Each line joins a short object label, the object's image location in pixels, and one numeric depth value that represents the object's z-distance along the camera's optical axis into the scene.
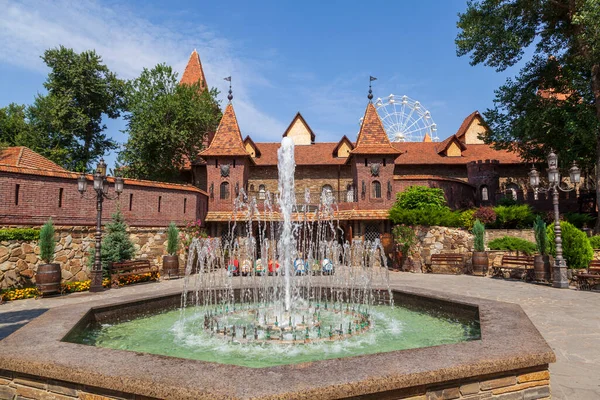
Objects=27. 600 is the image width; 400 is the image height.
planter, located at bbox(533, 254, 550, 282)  12.73
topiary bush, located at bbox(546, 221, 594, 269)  12.62
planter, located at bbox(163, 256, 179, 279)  15.61
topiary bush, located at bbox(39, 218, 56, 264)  10.91
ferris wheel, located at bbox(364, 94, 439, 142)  50.69
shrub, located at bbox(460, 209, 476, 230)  19.30
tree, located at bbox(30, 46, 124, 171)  26.97
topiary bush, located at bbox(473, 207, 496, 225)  19.56
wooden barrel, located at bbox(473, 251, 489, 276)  16.08
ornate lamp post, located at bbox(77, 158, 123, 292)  11.55
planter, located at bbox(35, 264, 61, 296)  10.41
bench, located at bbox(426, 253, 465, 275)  17.11
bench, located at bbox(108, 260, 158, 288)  12.86
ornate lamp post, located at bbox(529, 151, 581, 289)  11.66
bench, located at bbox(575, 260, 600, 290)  11.09
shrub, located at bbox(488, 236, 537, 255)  17.42
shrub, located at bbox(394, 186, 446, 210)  21.23
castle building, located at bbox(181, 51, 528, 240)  23.05
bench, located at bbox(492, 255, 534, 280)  13.76
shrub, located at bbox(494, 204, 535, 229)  19.55
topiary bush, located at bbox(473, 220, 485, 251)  16.33
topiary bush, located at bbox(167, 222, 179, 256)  16.11
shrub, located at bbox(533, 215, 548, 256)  13.27
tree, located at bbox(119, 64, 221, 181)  25.81
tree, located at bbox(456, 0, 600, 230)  17.19
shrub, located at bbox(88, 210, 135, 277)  13.70
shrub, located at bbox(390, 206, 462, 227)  19.05
